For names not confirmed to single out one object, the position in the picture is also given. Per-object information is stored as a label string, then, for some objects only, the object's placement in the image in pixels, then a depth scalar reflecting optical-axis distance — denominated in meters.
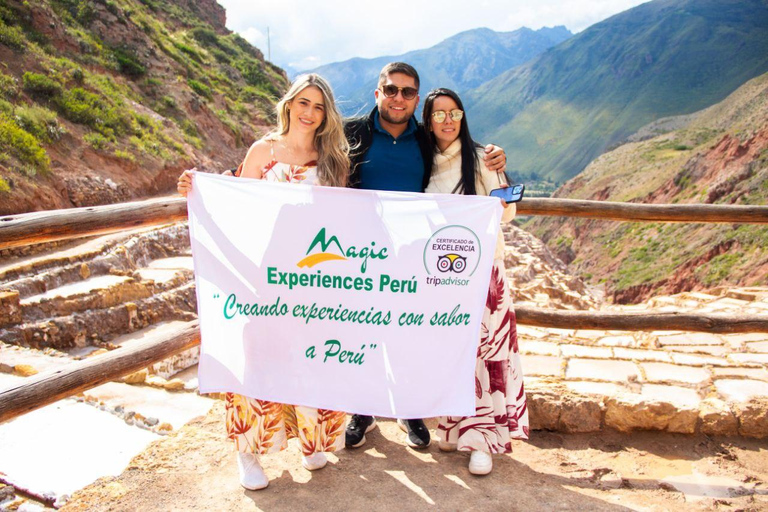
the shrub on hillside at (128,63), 22.84
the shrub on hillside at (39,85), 16.33
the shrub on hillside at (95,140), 16.08
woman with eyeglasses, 3.01
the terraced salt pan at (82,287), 9.08
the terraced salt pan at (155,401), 4.66
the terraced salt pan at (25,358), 5.66
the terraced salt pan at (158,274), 11.12
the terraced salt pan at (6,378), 5.00
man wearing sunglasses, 3.00
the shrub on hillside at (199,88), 26.50
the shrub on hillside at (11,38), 16.83
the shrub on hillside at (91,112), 16.88
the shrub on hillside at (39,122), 14.44
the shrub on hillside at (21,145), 12.89
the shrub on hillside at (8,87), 15.21
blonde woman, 2.86
